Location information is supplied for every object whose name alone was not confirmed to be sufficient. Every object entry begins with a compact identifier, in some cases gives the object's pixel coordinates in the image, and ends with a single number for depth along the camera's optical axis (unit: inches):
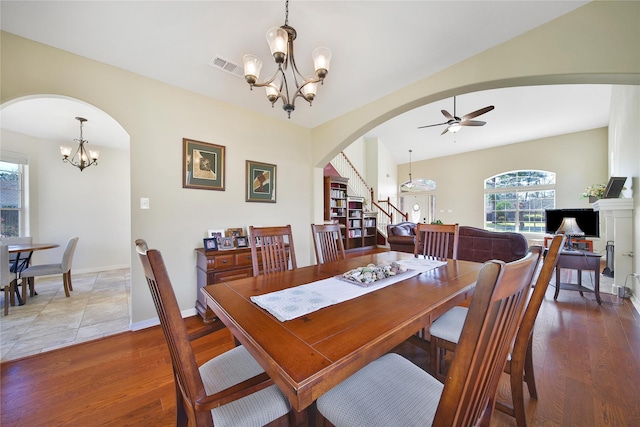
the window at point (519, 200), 267.7
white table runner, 40.6
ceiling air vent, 87.1
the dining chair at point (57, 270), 115.9
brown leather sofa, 147.2
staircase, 286.0
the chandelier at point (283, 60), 57.1
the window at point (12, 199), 151.3
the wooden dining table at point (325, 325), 26.1
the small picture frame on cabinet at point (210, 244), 101.9
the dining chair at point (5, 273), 97.7
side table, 112.4
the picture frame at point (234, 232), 116.1
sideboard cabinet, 98.0
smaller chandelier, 147.9
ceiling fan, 167.5
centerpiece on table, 55.0
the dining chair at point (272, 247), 72.9
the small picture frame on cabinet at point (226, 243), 107.7
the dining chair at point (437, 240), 90.0
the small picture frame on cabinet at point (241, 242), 111.6
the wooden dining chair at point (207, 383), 27.9
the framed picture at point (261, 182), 125.9
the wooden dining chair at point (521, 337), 42.8
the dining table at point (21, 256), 110.9
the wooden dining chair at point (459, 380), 19.7
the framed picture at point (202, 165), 105.8
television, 145.0
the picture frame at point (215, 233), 111.6
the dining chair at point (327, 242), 84.5
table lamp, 124.4
